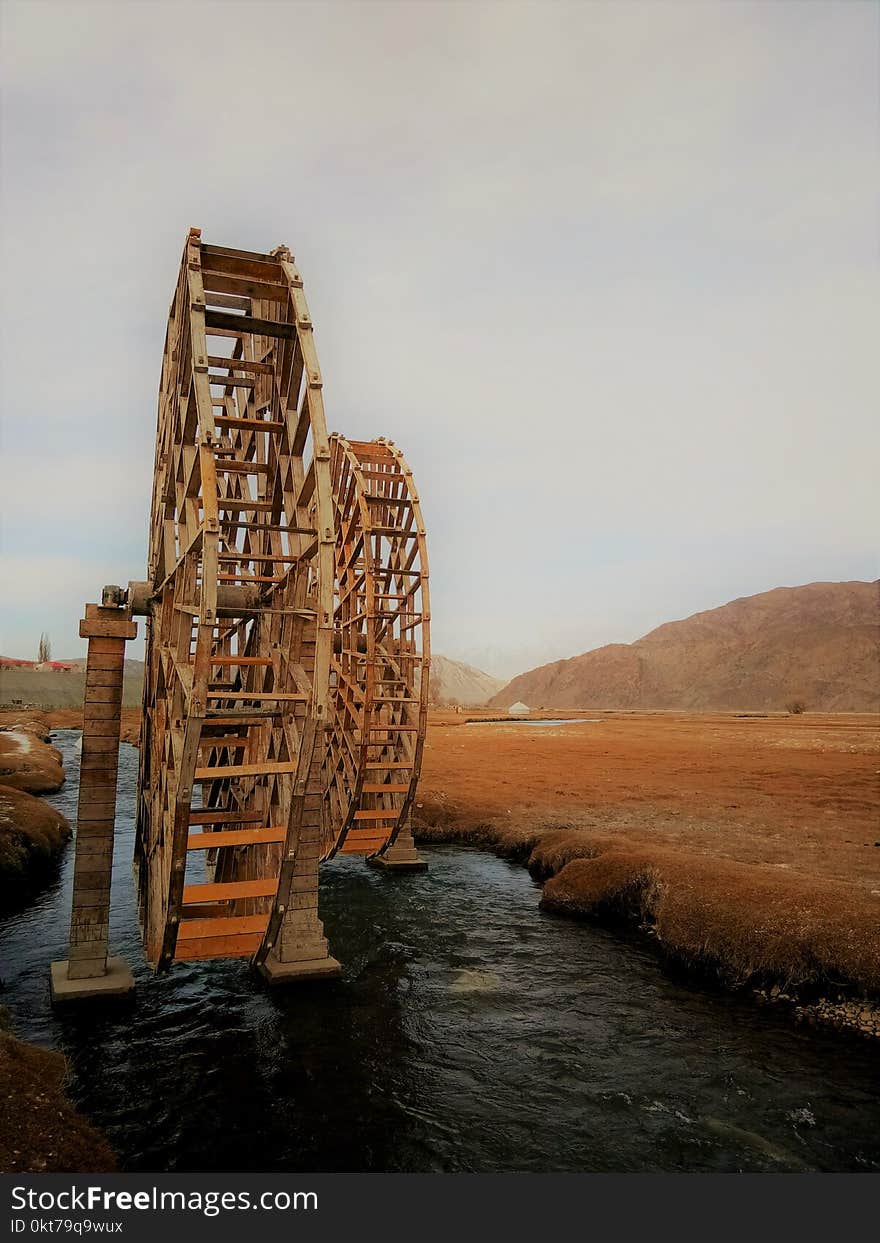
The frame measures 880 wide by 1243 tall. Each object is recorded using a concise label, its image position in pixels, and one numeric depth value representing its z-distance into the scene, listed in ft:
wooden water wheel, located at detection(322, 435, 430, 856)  57.88
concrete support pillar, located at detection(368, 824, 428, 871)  59.06
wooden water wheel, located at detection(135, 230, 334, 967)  27.12
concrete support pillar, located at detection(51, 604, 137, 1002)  33.78
